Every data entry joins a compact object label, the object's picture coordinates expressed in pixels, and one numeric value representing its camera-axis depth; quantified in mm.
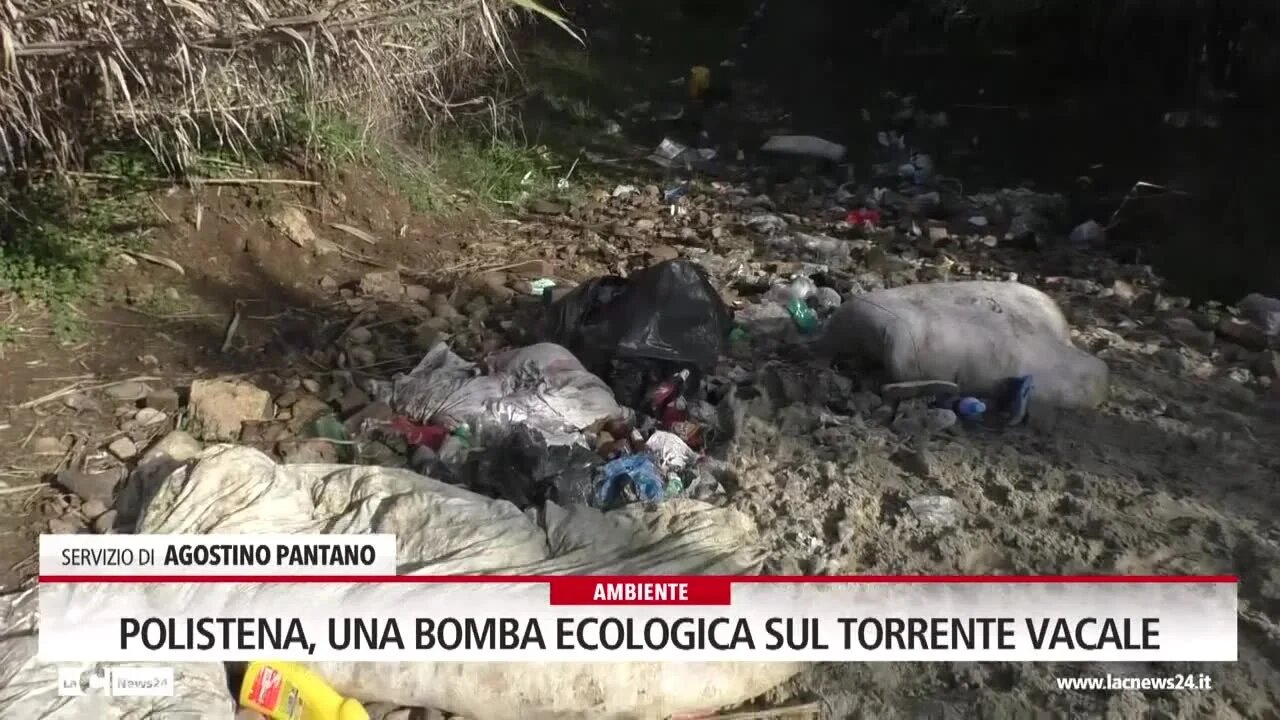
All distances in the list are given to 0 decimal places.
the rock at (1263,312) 3824
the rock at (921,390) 3176
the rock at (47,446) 2916
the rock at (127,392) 3170
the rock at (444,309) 3906
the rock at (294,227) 4242
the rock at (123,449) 2910
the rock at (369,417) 3098
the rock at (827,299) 3928
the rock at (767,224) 4898
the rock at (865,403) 3177
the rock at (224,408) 3055
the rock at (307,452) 2898
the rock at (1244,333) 3703
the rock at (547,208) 5148
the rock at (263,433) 3043
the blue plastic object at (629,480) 2732
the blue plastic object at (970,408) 3094
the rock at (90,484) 2736
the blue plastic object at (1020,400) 3084
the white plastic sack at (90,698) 1940
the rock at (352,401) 3219
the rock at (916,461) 2854
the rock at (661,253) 4507
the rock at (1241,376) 3455
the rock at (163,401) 3139
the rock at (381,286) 4062
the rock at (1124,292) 4141
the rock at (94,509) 2680
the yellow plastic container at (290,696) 2061
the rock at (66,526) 2617
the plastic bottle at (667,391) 3176
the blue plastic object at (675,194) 5387
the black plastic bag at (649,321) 3346
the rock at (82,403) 3100
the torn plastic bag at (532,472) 2732
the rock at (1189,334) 3725
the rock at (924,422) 3037
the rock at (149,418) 3062
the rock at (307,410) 3162
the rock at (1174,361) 3501
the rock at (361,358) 3514
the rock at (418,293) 4070
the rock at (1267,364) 3477
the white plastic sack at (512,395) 3057
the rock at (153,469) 2662
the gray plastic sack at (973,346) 3205
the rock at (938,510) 2652
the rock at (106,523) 2611
